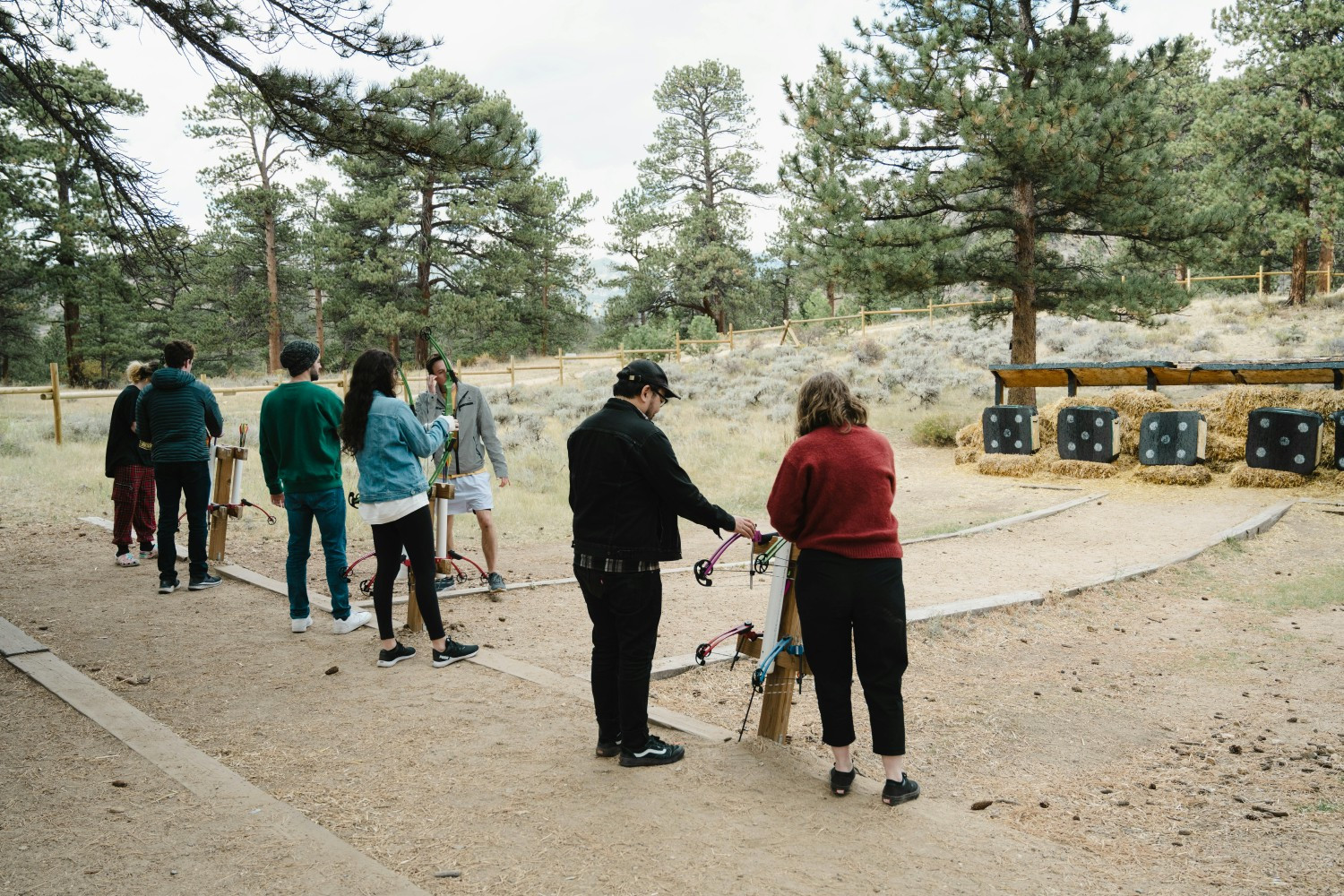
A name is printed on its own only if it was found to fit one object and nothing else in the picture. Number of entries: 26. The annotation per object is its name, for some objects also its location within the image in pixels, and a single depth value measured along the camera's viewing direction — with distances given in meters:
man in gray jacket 7.30
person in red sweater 3.61
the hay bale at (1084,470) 13.34
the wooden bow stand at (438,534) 6.29
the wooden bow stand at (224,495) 8.39
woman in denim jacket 5.15
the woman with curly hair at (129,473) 8.02
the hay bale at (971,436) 15.73
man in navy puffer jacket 7.04
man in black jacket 3.81
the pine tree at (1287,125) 25.23
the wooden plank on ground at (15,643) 5.60
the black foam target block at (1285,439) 11.80
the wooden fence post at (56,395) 18.30
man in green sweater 5.83
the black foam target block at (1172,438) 12.70
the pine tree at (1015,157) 14.84
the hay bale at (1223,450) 12.66
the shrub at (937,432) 17.95
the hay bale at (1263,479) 11.84
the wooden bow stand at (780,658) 4.14
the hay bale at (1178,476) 12.41
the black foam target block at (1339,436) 11.57
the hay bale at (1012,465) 14.12
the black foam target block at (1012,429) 14.50
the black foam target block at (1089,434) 13.48
